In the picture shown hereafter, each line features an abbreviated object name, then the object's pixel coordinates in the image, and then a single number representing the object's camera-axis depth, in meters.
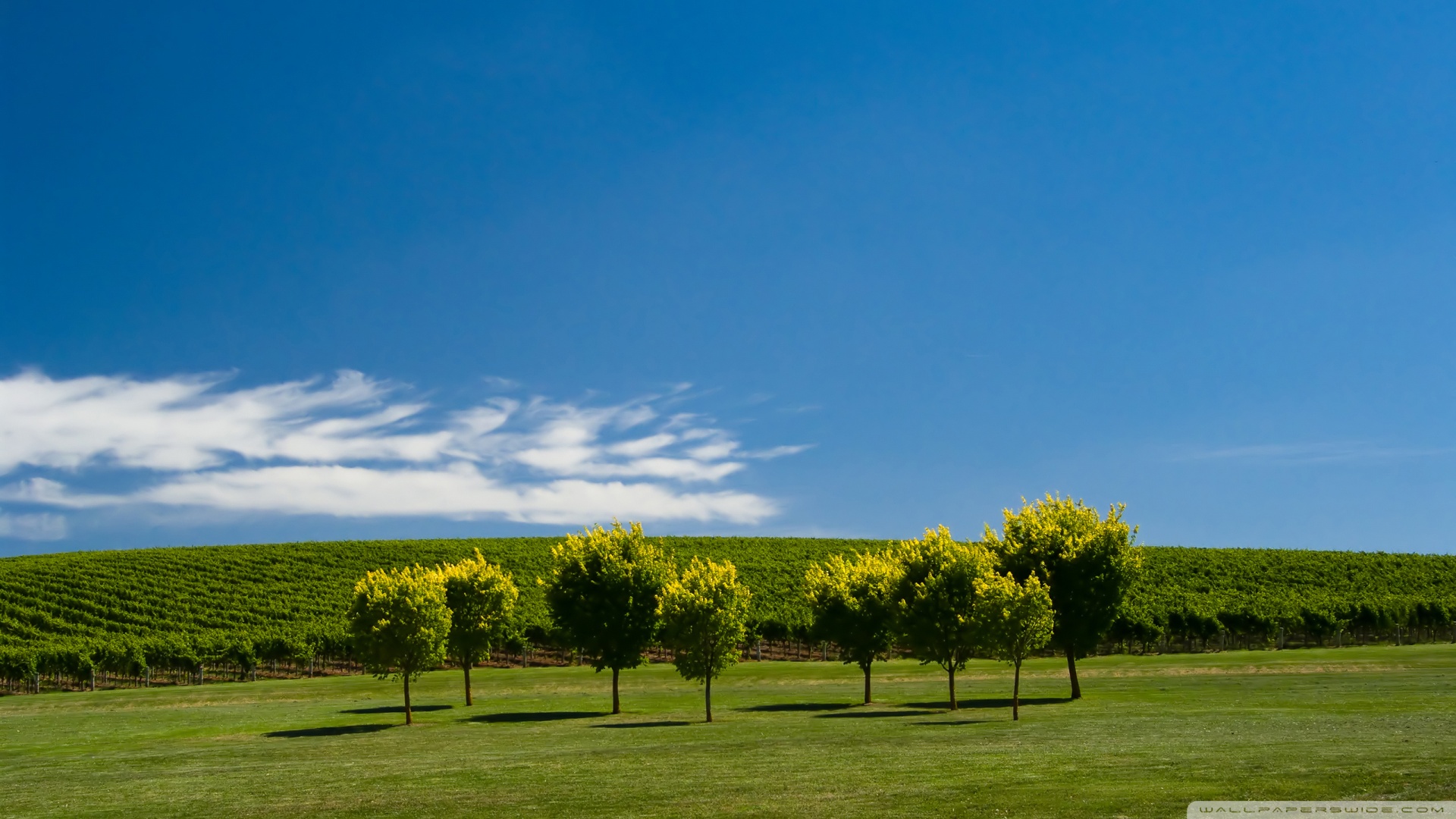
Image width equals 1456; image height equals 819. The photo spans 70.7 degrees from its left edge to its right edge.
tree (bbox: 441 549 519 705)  54.34
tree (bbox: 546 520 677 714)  51.28
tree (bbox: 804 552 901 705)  54.34
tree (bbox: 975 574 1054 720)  39.34
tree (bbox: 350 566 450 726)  45.59
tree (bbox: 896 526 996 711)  46.16
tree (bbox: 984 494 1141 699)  52.09
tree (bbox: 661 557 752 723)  44.00
